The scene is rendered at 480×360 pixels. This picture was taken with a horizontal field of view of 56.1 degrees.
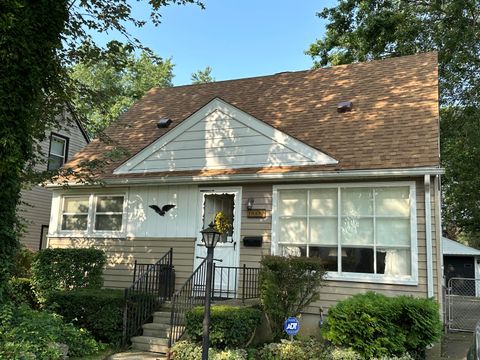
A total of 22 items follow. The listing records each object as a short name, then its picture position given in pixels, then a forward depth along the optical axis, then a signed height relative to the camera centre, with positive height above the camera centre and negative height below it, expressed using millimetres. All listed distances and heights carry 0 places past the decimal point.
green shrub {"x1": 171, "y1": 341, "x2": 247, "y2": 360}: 6485 -1416
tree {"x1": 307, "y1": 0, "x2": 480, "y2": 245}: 18594 +9415
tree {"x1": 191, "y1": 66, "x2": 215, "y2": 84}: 39812 +15755
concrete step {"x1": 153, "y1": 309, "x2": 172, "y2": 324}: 8469 -1172
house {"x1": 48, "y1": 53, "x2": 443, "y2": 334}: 8328 +1521
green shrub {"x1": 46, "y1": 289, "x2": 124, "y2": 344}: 8172 -1093
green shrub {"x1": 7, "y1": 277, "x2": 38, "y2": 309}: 10148 -939
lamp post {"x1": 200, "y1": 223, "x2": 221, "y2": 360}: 5695 -201
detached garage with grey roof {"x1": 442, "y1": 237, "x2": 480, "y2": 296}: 28547 +361
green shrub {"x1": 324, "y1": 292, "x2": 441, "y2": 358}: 6531 -908
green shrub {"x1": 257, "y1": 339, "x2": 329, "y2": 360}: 6652 -1347
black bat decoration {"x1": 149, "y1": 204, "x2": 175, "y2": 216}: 10406 +1029
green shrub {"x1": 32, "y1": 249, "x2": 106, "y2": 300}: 9773 -426
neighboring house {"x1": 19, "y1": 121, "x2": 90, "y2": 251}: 17875 +2093
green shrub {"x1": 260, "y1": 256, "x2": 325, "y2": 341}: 7414 -390
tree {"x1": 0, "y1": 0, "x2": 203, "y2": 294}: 6367 +2511
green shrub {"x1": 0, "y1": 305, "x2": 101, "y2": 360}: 5180 -1121
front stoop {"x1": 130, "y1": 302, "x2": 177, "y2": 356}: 7719 -1452
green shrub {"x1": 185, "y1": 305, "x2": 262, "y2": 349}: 7008 -1070
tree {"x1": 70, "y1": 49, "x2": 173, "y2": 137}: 32188 +12981
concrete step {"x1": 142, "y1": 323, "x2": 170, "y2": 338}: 8070 -1356
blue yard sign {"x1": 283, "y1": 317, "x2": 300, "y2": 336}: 6930 -1010
